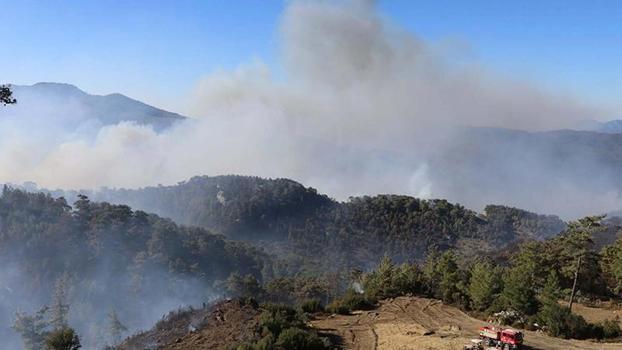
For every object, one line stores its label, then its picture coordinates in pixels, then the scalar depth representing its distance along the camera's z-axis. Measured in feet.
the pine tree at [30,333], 195.61
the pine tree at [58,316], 237.66
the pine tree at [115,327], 258.74
